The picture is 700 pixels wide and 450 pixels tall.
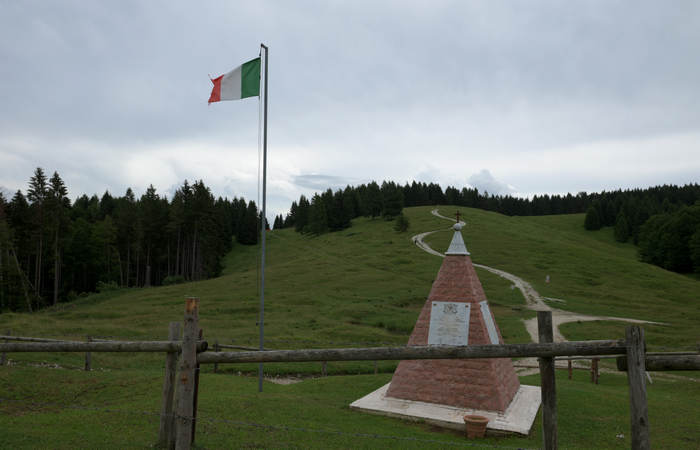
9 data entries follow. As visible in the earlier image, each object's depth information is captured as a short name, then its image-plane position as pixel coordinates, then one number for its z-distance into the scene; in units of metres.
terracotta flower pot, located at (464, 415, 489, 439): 9.88
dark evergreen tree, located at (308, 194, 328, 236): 89.88
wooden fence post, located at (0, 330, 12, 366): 16.47
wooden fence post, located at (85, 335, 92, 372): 16.70
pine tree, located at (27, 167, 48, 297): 45.62
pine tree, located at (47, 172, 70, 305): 46.19
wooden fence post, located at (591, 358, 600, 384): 18.12
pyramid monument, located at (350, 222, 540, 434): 10.99
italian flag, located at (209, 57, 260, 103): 12.84
